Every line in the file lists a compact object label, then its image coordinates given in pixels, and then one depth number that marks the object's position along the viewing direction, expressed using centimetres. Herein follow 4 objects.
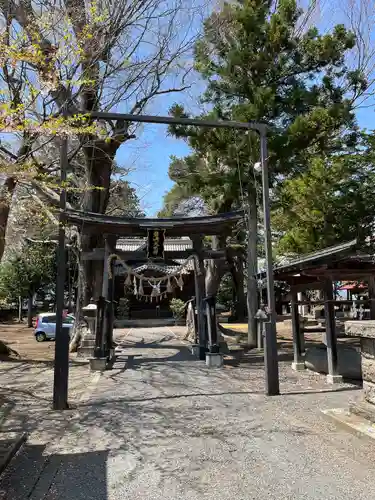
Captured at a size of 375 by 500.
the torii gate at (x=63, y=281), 793
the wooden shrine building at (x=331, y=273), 1004
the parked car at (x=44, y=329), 2269
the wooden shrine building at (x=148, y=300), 3253
